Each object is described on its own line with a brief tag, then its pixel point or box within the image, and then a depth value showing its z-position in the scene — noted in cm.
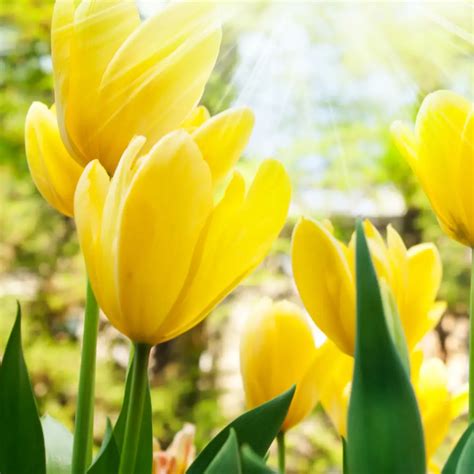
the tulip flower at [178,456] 54
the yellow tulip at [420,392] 52
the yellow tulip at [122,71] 44
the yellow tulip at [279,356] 50
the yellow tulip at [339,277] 45
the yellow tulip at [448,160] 48
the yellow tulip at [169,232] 40
